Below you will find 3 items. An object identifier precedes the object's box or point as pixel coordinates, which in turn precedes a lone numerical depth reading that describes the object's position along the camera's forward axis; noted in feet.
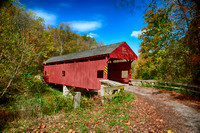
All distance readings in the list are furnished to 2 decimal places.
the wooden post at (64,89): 49.44
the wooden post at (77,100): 17.47
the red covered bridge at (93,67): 32.36
